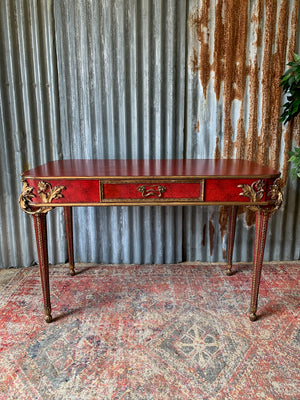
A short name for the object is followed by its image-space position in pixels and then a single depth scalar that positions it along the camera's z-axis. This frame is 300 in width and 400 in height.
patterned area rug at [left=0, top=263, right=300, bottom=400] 1.50
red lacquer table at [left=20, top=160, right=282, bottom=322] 1.81
